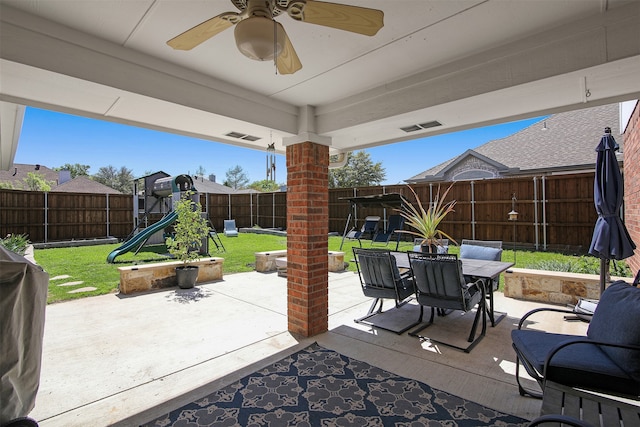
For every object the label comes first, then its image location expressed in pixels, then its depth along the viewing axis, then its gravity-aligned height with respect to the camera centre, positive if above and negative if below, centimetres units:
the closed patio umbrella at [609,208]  373 +7
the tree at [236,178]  5344 +674
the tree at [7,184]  2369 +283
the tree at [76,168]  4306 +701
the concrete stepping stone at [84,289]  537 -127
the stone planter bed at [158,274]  547 -108
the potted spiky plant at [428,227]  429 -17
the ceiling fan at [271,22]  155 +104
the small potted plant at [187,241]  589 -46
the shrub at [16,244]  646 -55
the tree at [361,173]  2991 +413
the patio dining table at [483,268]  366 -68
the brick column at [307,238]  364 -26
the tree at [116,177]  4612 +622
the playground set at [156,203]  872 +55
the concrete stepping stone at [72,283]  587 -124
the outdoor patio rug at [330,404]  219 -144
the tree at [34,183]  2788 +327
